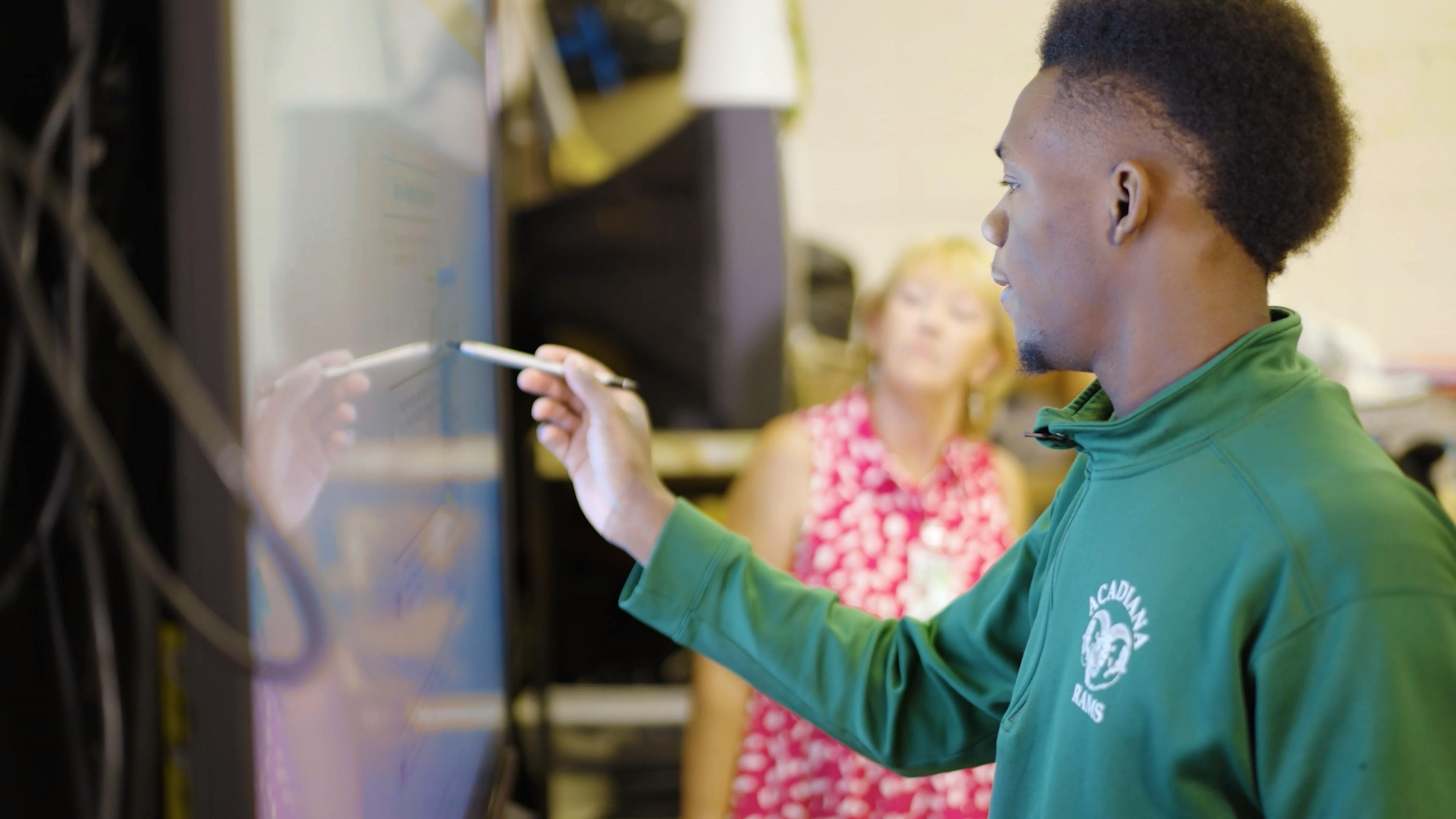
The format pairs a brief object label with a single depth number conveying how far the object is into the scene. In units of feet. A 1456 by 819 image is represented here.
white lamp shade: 5.21
